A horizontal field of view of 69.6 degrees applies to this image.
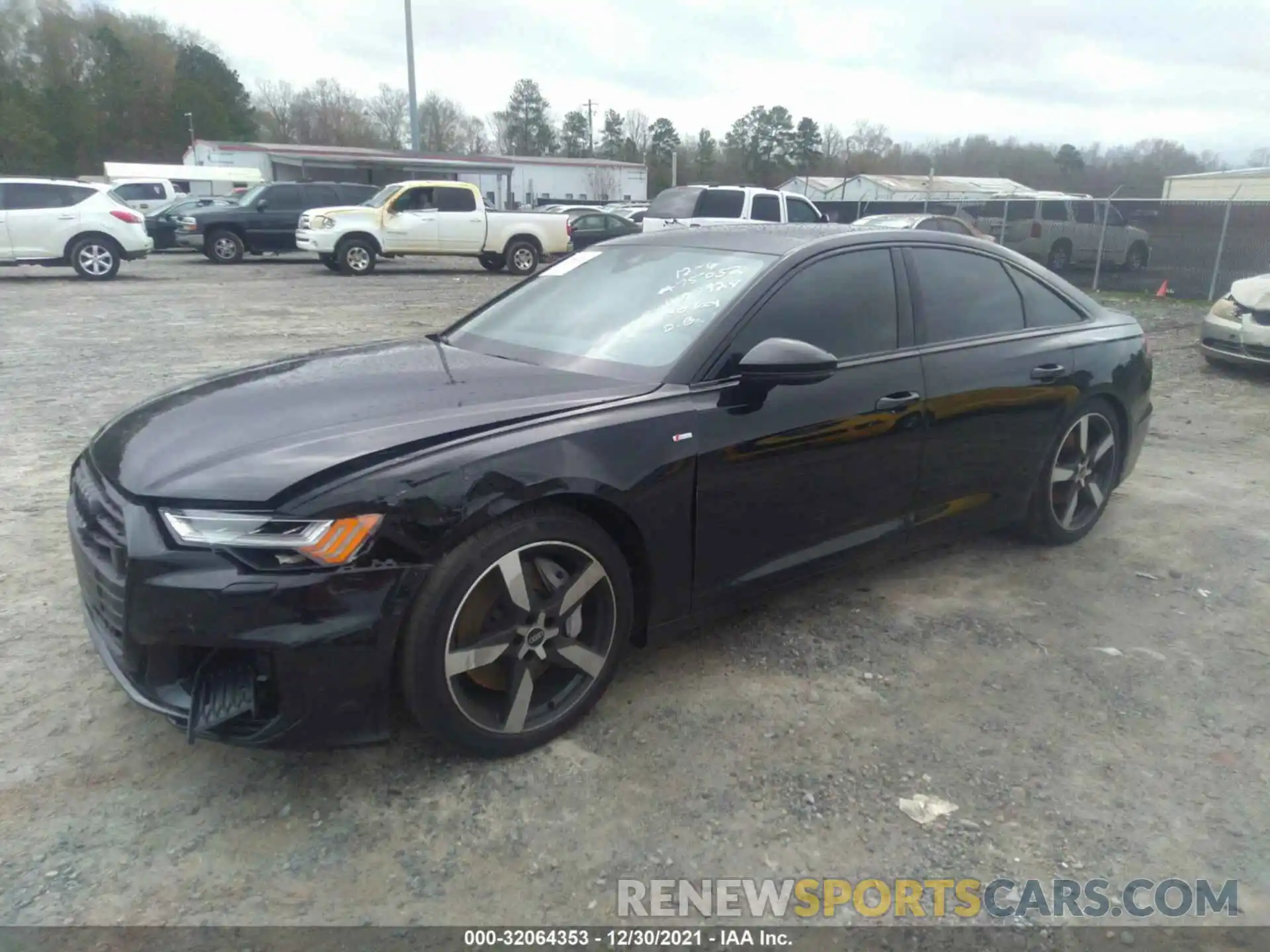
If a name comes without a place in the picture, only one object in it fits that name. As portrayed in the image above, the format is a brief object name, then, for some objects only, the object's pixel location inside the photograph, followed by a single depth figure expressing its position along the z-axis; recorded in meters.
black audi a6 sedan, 2.34
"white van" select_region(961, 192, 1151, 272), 18.36
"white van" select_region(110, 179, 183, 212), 27.44
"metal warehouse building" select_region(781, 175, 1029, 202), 44.28
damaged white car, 8.88
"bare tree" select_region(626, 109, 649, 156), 86.31
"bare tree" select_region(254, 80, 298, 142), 79.69
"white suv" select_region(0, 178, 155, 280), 15.14
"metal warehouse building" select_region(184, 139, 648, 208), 39.44
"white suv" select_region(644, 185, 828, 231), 17.03
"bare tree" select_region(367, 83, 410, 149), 82.81
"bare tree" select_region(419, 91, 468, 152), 82.69
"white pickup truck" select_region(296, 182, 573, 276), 18.22
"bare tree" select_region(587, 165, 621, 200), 58.56
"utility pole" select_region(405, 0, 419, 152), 31.05
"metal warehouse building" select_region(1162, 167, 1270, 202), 38.31
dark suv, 19.38
